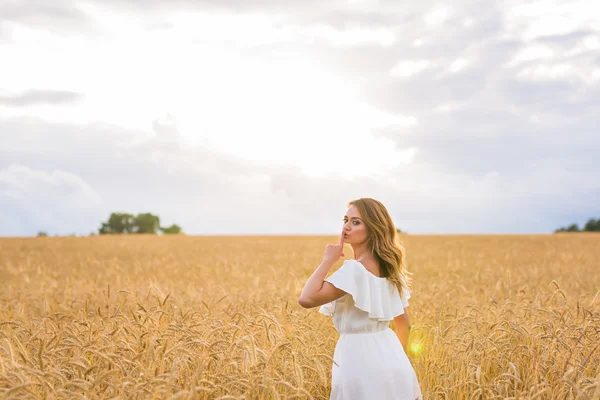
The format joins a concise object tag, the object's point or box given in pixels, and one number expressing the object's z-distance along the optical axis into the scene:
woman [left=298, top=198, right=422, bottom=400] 3.38
